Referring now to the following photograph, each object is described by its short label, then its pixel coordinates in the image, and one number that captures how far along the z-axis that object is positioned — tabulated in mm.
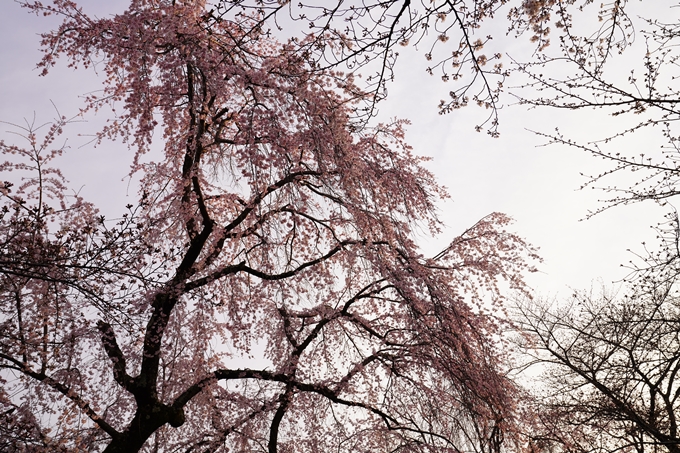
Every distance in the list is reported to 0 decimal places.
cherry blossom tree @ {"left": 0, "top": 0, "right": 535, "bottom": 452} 5078
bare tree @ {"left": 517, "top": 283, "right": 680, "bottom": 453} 8539
